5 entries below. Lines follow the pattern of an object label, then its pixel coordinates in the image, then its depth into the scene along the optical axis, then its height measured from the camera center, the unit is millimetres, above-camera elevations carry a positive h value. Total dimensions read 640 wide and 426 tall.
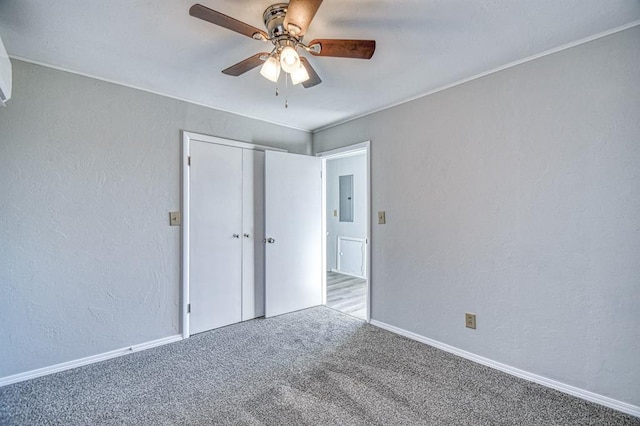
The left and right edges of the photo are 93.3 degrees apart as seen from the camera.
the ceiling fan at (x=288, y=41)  1340 +893
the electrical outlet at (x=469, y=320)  2426 -862
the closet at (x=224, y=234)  2959 -208
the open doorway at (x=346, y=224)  5375 -181
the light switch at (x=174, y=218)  2783 -31
